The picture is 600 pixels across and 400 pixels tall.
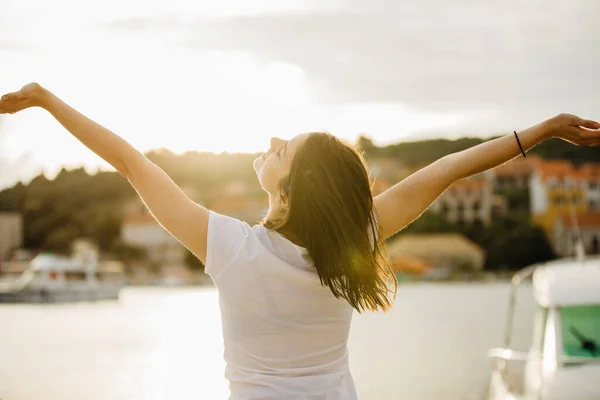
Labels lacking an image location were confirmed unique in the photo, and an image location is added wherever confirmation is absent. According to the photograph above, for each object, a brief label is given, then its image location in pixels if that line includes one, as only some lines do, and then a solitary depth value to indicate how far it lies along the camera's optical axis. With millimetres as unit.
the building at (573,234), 107625
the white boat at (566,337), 8430
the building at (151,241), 120438
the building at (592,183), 128125
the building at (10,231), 109688
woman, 1810
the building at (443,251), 115000
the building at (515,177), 134750
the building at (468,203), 130125
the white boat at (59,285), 69438
